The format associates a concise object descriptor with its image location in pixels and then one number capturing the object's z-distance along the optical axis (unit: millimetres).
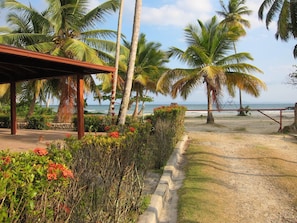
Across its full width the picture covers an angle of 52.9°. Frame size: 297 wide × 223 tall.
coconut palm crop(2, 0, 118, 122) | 15617
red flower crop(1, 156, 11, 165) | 2190
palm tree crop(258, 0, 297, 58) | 16156
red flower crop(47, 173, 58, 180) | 2093
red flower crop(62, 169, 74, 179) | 2225
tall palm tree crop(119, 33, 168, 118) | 26969
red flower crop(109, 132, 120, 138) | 4268
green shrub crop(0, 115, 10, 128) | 18072
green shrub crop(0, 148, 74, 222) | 1877
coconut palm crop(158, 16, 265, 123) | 17609
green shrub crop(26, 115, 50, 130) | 16812
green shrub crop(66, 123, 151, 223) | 3078
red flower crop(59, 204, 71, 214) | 2432
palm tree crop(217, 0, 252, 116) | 32781
